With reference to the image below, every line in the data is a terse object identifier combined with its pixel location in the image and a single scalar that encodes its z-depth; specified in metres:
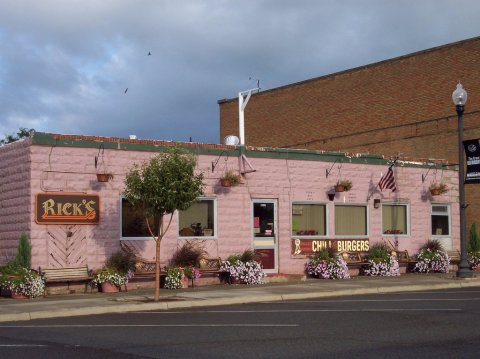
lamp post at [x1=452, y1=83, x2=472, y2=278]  22.39
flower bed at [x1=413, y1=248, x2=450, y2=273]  25.58
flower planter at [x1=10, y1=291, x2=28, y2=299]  17.91
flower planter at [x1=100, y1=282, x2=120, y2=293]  19.14
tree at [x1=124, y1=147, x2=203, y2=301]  16.88
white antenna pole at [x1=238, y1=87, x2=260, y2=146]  23.52
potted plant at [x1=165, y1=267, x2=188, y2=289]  20.20
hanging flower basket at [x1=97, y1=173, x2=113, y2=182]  19.55
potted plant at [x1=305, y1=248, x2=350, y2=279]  23.05
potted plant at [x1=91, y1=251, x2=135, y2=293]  19.12
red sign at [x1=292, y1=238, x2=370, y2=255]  23.39
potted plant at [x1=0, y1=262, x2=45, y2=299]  17.91
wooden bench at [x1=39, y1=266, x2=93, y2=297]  18.58
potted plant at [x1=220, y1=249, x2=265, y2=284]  21.23
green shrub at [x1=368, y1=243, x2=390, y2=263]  24.48
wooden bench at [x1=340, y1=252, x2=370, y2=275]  24.20
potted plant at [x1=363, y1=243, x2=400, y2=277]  24.41
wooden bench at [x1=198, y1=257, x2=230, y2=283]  21.00
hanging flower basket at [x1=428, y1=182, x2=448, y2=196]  26.36
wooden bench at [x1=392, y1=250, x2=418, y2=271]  25.31
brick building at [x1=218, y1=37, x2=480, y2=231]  31.77
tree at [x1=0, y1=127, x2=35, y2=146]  44.59
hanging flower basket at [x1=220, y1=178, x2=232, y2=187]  21.47
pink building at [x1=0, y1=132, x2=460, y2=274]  19.17
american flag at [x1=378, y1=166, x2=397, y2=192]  24.66
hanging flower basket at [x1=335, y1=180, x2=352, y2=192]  23.84
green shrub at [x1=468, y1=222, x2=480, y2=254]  27.92
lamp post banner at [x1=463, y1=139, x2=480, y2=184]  23.25
